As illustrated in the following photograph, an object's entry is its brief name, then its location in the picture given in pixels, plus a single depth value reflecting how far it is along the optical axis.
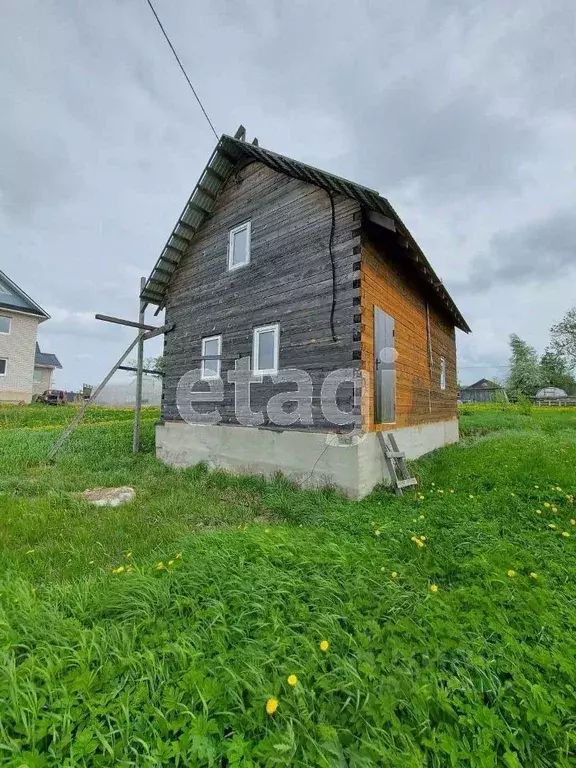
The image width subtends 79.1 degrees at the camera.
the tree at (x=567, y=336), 55.41
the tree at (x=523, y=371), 54.41
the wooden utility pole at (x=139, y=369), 10.93
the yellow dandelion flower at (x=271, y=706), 1.83
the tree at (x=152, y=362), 69.81
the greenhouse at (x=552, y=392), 58.47
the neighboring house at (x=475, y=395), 56.31
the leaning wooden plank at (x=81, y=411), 9.85
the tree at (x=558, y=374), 60.10
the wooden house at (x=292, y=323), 6.91
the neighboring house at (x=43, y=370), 38.56
